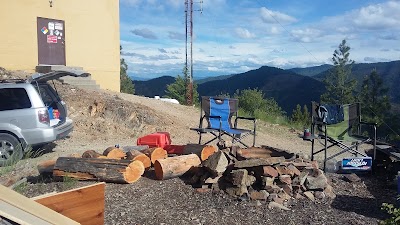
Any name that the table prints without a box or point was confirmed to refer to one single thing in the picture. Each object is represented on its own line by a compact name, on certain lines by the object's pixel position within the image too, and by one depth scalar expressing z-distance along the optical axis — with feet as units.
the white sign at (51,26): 48.34
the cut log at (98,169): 16.75
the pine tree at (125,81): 171.22
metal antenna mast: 77.36
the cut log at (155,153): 18.76
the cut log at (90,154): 18.69
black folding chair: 21.74
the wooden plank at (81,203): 7.05
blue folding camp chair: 24.68
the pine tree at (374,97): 152.54
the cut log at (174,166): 17.37
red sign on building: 48.52
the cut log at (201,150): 18.97
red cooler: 22.13
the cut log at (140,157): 18.12
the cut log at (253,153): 18.09
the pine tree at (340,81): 169.89
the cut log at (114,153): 18.95
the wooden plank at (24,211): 4.30
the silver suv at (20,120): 22.04
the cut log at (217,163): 16.42
